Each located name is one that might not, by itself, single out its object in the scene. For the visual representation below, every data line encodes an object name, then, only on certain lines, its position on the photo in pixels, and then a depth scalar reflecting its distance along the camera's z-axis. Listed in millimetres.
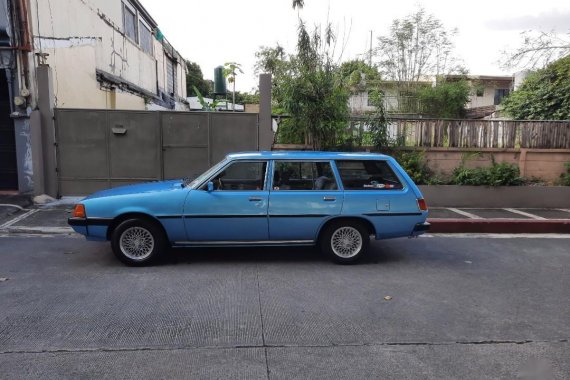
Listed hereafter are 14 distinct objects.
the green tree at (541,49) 12528
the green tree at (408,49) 24125
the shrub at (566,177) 10620
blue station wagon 5680
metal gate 10203
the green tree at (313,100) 9828
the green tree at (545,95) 13503
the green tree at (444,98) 23078
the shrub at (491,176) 10227
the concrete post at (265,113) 10195
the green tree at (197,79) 46031
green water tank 18766
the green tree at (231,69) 19797
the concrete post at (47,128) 9742
